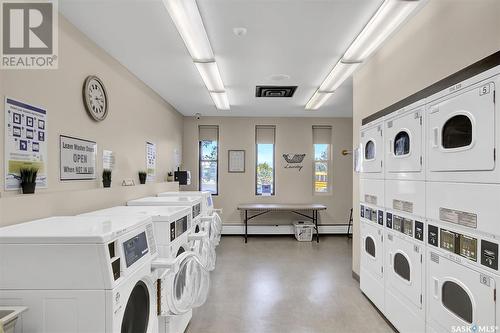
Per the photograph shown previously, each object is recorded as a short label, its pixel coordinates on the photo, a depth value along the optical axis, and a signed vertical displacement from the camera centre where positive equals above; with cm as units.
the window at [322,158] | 716 +28
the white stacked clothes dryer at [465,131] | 162 +25
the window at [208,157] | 711 +30
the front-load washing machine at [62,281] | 121 -49
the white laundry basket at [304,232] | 653 -148
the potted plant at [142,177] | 407 -12
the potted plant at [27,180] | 197 -8
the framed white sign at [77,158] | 245 +10
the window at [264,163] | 713 +15
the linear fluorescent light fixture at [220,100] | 470 +126
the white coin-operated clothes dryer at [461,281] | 164 -74
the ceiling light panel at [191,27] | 208 +122
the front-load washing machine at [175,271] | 190 -74
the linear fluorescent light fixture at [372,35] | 215 +124
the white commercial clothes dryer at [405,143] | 235 +24
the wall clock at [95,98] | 273 +73
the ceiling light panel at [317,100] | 479 +129
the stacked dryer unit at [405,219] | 234 -46
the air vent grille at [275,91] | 457 +133
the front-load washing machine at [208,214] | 378 -68
